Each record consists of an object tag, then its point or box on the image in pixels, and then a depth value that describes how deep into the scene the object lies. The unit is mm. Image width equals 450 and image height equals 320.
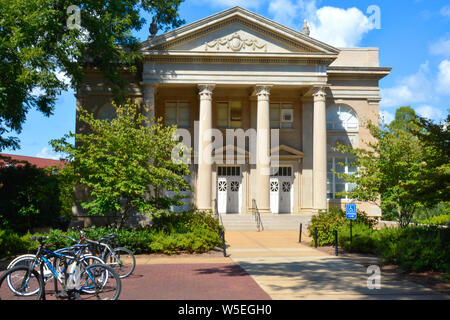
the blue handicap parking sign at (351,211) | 15461
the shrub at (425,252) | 11273
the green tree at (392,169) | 17078
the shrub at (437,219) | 26483
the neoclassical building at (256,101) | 27281
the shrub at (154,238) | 14547
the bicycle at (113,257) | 10828
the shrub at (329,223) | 17234
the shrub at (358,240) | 15531
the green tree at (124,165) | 15844
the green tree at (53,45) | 17172
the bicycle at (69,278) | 7863
